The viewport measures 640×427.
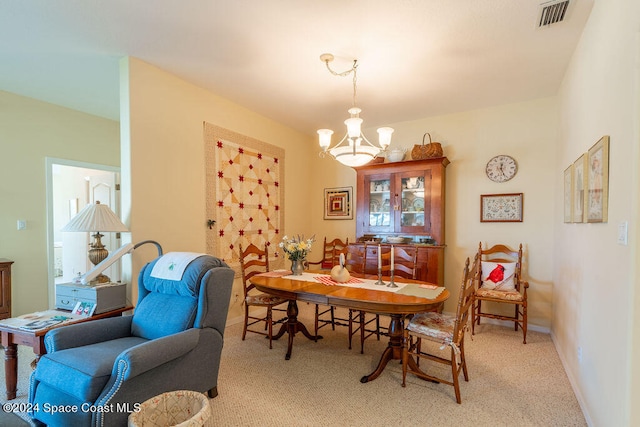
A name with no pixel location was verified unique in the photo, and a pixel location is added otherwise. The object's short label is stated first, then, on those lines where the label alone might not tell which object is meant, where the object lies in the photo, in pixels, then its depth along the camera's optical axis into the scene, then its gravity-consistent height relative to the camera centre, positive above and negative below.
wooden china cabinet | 3.80 +0.00
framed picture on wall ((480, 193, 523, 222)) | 3.65 +0.01
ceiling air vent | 1.97 +1.28
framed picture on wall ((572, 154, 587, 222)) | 2.06 +0.14
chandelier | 2.57 +0.57
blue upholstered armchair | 1.54 -0.82
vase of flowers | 3.01 -0.42
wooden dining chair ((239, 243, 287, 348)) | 3.02 -0.91
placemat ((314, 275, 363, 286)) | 2.71 -0.66
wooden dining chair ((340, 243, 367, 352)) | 3.54 -0.63
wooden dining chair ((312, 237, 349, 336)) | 3.94 -0.69
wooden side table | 2.02 -0.91
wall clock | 3.68 +0.47
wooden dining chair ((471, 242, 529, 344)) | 3.21 -0.83
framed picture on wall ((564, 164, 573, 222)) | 2.47 +0.11
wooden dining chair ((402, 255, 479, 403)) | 2.08 -0.88
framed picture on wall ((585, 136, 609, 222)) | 1.64 +0.15
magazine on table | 2.06 -0.79
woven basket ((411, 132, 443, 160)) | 3.87 +0.72
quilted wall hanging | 3.50 +0.19
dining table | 2.14 -0.66
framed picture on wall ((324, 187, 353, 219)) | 4.83 +0.08
